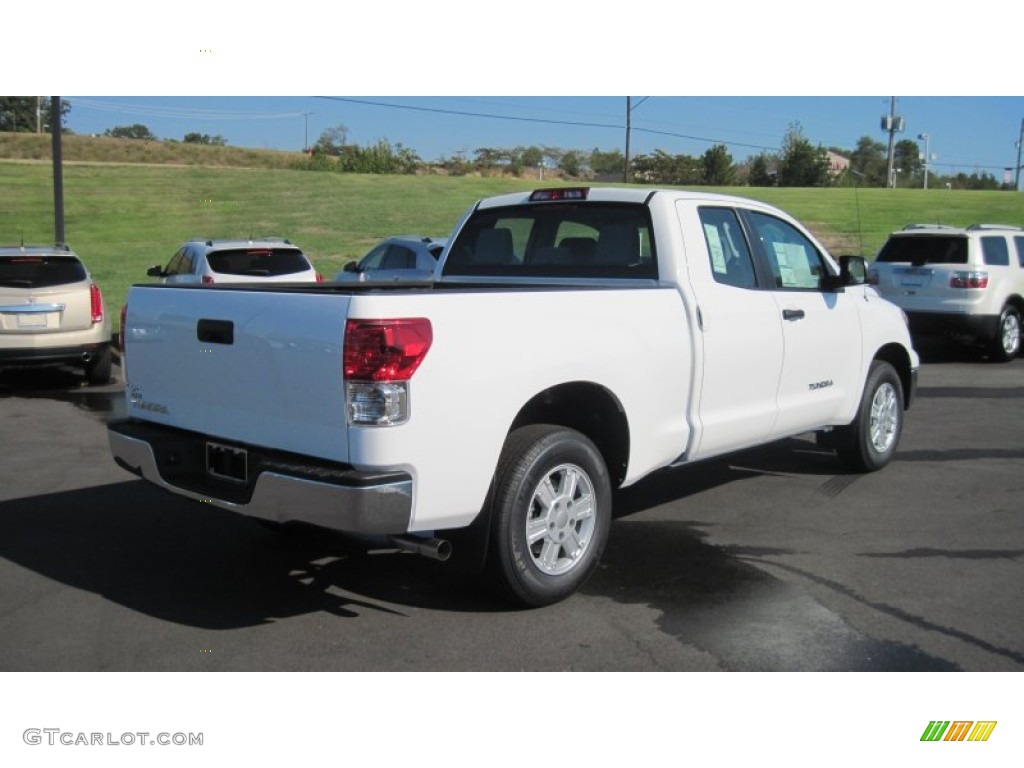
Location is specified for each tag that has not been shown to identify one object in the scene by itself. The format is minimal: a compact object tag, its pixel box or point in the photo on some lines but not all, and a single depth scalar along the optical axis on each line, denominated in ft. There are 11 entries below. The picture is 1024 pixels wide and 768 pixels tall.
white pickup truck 13.66
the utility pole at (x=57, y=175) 54.29
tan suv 37.93
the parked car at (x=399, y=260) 53.62
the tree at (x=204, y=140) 247.83
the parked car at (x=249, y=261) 44.55
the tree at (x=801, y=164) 188.44
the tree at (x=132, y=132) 251.19
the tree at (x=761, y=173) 197.54
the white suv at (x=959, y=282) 48.42
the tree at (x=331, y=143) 236.51
